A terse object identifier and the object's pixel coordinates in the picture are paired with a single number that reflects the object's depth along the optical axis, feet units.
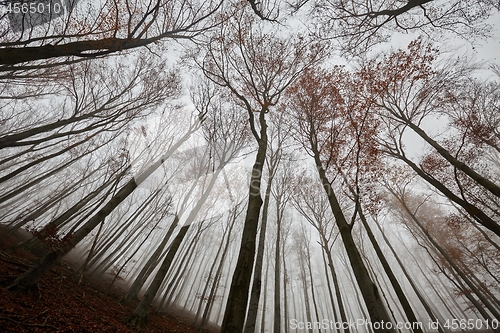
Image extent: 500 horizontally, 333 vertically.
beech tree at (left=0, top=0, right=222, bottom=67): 11.31
